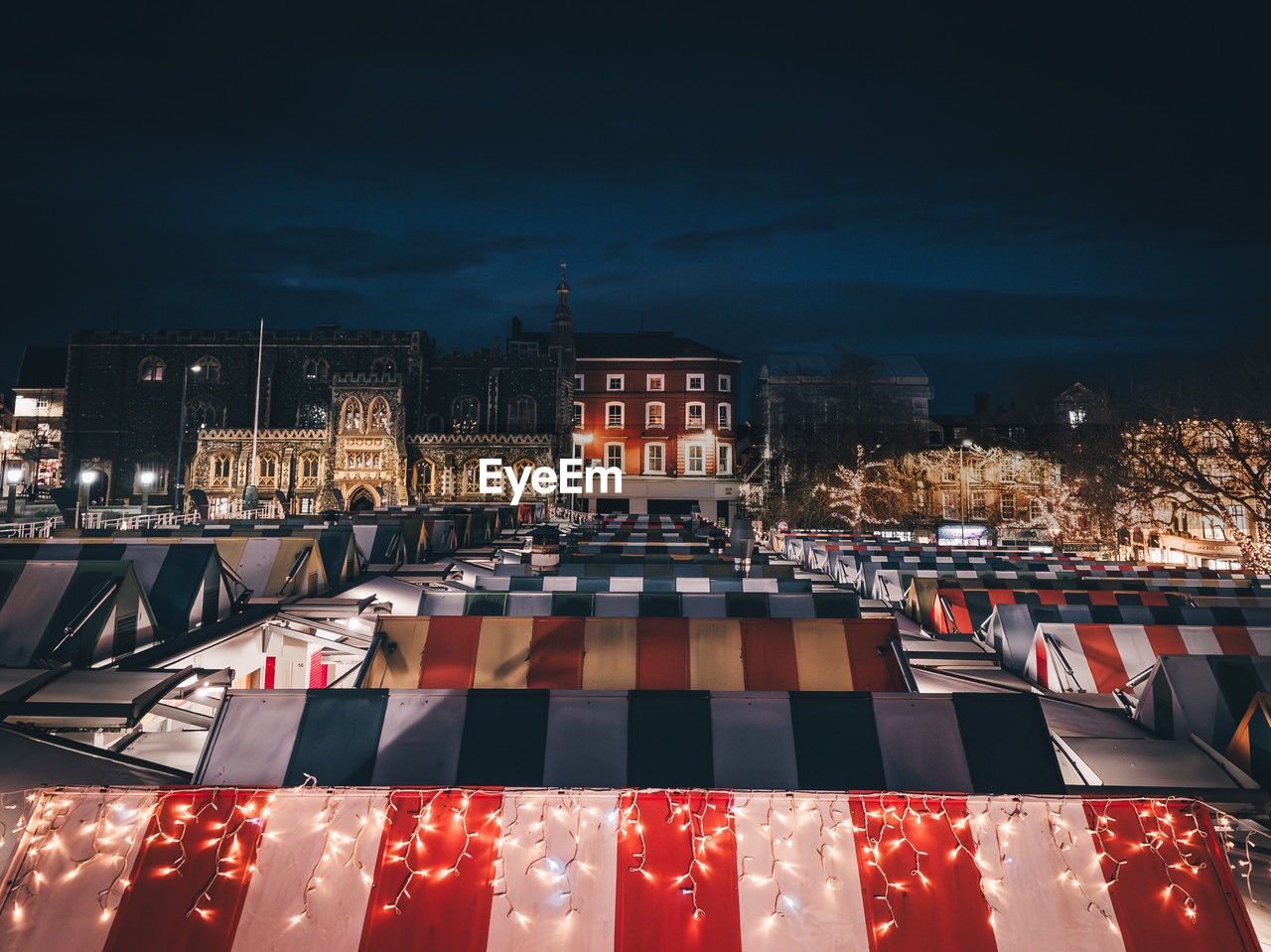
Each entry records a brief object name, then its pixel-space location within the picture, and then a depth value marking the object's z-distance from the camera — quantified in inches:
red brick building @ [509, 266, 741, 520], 2052.2
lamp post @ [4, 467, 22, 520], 1159.6
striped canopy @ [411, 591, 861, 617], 258.4
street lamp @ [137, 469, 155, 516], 2021.4
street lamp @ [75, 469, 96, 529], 879.4
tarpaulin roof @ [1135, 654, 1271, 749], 178.7
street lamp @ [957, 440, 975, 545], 1734.7
